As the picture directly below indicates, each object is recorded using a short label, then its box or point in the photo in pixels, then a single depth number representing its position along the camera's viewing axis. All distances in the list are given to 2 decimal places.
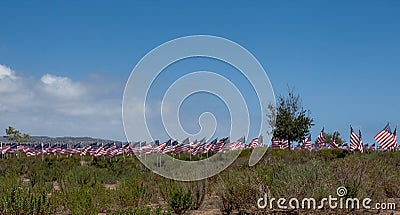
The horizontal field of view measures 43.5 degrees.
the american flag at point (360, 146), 32.53
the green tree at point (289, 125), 40.53
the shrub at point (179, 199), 11.77
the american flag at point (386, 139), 33.25
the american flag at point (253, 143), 36.14
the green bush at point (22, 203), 10.39
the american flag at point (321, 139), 39.88
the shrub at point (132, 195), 12.69
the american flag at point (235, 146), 30.51
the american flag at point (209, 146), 35.17
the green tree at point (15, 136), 75.59
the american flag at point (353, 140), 32.72
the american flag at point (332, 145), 38.11
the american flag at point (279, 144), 39.14
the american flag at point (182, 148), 33.74
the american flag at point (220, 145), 31.77
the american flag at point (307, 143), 38.57
